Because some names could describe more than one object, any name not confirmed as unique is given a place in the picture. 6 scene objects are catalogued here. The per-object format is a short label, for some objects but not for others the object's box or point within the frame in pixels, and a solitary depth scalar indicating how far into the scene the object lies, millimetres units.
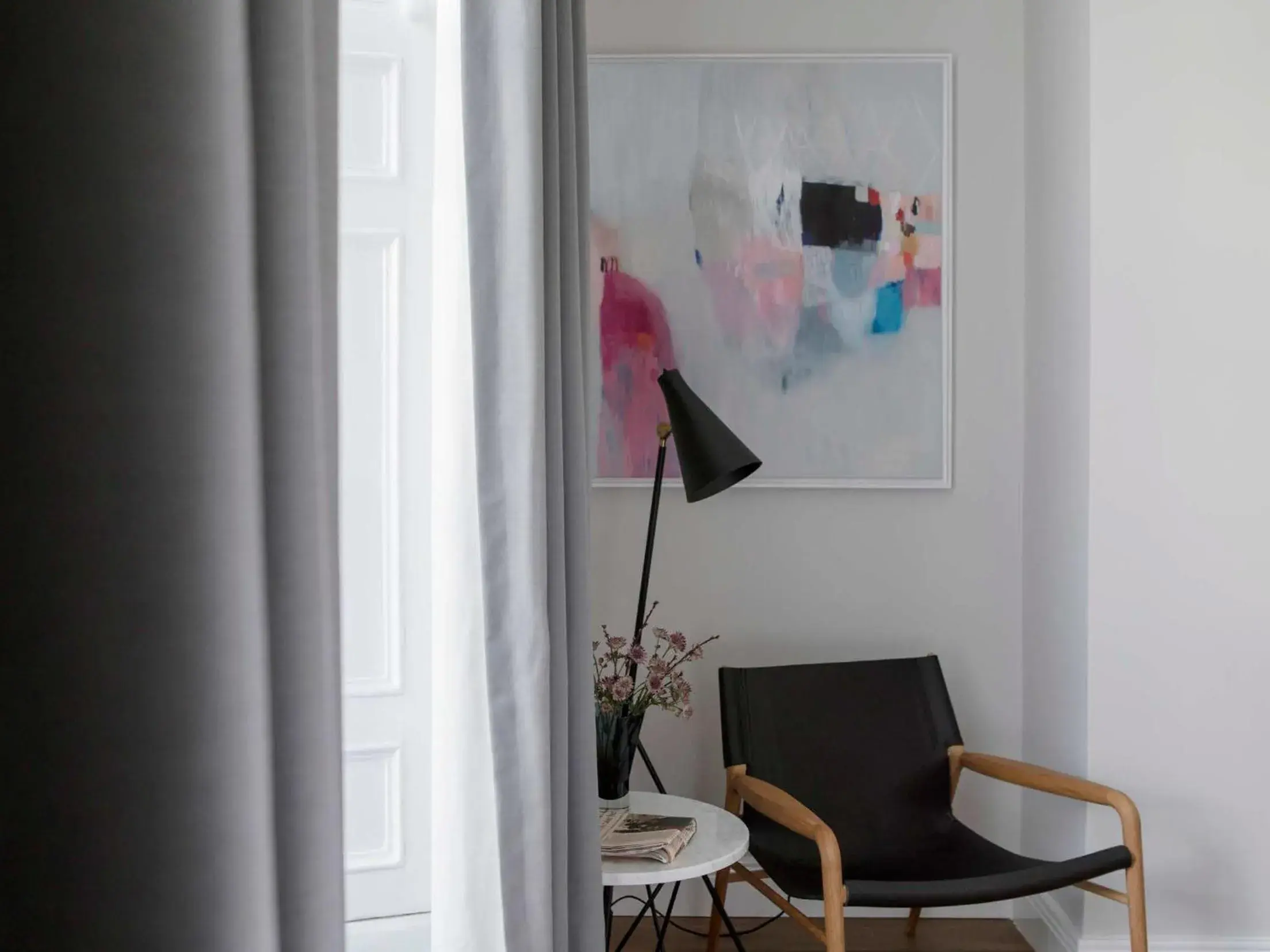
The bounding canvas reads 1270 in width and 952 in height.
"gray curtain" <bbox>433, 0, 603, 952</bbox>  1274
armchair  1986
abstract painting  2752
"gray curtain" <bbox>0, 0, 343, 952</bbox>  245
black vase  2016
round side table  1806
